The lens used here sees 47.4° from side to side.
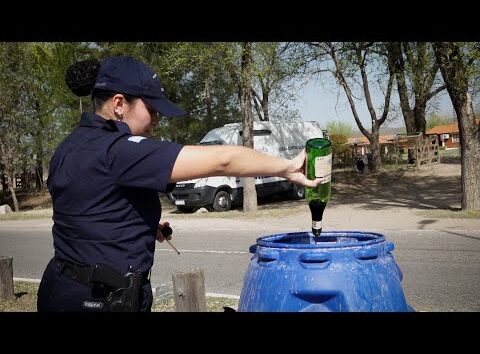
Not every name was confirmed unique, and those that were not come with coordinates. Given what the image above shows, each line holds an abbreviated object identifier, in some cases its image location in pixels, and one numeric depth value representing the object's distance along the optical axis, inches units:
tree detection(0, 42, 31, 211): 1067.9
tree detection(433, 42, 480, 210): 531.5
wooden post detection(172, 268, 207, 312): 212.2
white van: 773.9
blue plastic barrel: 95.9
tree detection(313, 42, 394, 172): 767.1
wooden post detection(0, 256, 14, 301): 284.8
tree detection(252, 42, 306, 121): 689.6
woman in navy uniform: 87.3
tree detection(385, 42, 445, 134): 576.7
